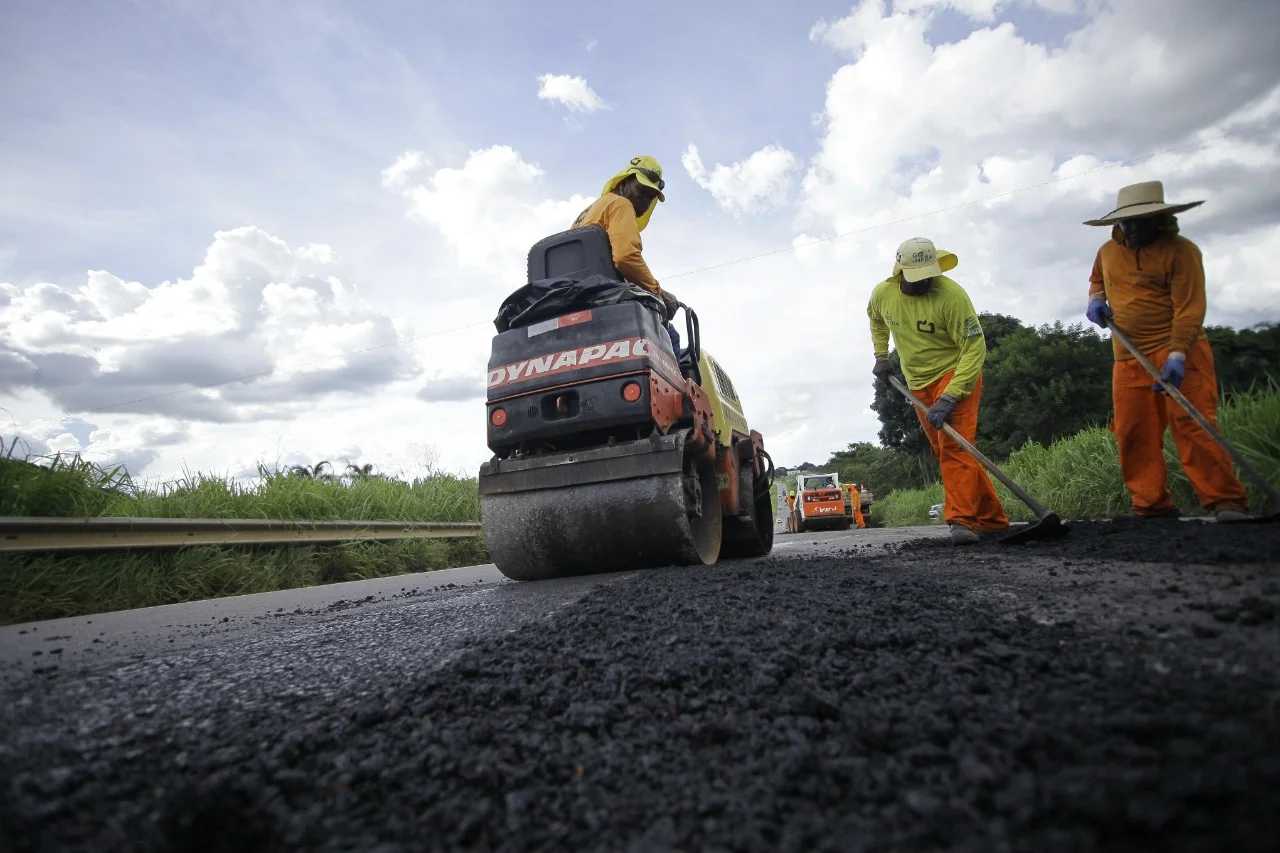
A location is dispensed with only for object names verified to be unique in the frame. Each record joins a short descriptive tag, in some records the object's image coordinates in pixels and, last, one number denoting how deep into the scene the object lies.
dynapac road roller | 4.06
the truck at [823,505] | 23.34
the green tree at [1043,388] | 22.80
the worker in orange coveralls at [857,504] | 24.78
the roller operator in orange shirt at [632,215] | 4.80
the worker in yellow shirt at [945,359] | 4.82
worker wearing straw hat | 4.06
